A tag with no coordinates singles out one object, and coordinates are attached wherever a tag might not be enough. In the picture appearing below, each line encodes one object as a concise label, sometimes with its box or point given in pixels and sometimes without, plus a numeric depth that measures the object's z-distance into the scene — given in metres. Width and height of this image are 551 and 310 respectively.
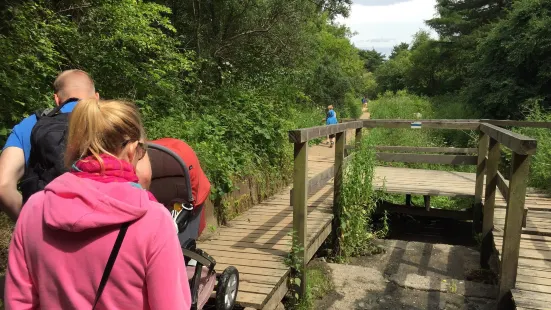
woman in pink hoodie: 1.19
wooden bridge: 3.51
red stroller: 2.45
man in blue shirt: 2.08
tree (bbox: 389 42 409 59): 102.57
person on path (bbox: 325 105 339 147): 14.64
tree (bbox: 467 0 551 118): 16.78
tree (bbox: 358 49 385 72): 117.10
